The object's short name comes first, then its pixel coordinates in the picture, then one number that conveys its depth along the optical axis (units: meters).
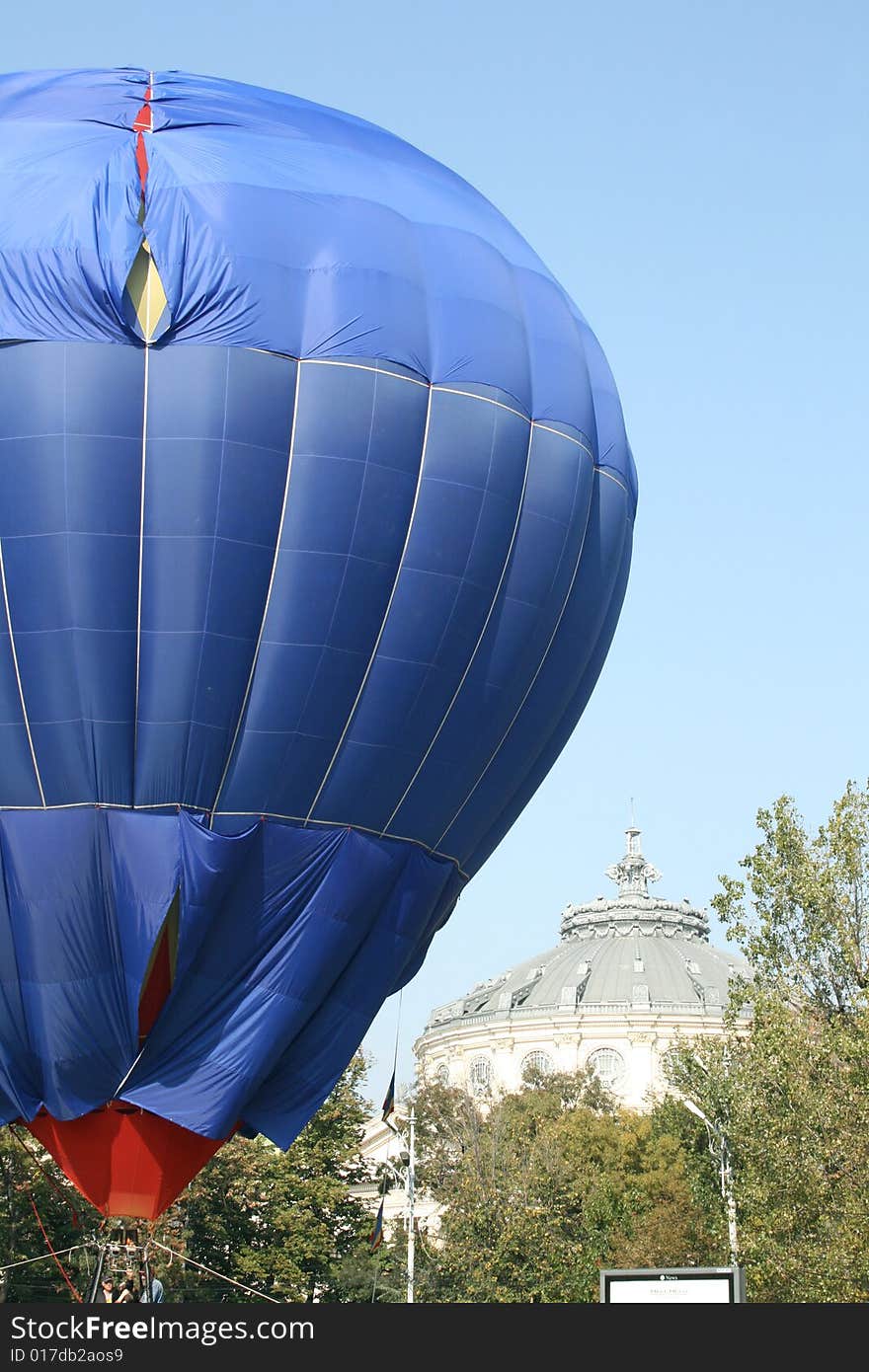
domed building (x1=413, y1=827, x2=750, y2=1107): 104.00
